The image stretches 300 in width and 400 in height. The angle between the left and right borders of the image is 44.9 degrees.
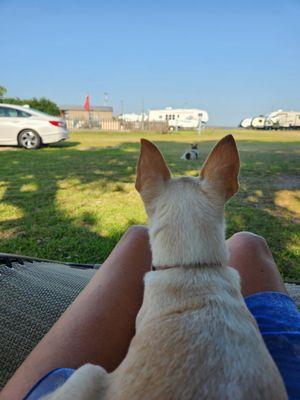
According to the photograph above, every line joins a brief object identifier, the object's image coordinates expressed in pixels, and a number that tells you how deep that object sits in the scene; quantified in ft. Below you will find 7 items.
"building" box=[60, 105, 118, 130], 121.60
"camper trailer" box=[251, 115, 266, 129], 201.15
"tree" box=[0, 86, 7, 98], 110.67
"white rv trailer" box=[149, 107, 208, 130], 224.53
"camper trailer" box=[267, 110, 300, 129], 190.44
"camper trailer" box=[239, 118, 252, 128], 221.64
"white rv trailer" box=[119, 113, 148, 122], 200.23
